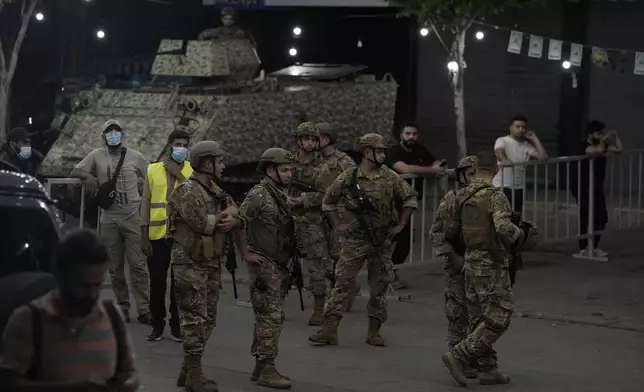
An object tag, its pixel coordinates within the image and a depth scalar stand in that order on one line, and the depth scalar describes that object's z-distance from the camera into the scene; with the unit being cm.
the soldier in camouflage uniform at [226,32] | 1991
